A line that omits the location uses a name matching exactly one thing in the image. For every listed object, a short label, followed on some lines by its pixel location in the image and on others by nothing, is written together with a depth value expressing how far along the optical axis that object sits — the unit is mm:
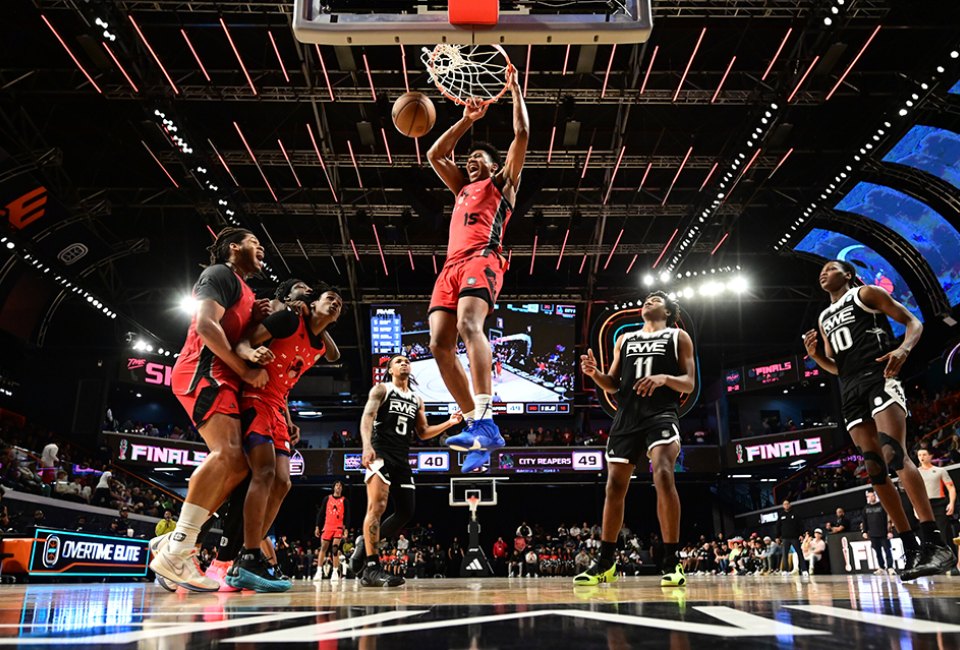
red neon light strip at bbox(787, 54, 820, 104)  11547
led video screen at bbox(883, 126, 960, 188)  13125
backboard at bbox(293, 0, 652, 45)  3547
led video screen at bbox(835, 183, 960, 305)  15016
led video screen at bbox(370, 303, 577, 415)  20891
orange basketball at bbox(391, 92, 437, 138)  5105
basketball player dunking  3879
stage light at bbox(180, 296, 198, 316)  19938
